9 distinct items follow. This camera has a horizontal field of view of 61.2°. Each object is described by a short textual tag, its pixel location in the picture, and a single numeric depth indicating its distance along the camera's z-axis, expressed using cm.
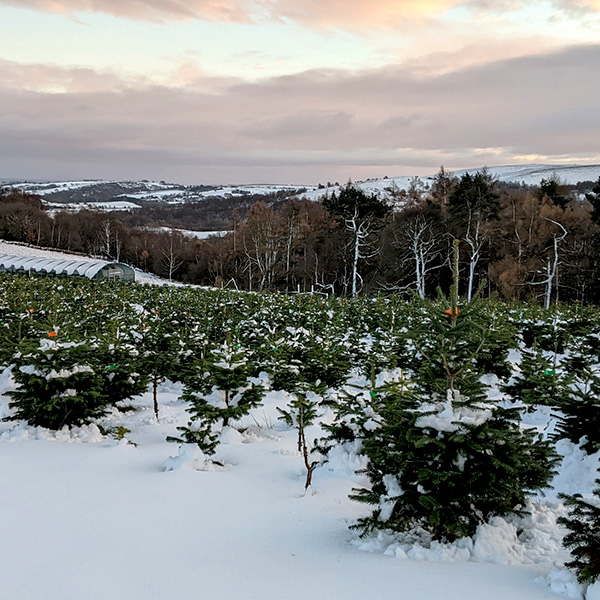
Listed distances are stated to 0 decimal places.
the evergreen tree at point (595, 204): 2914
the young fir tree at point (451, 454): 317
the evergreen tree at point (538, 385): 588
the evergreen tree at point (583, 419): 463
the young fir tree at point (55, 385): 589
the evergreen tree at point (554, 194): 3481
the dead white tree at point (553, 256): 2941
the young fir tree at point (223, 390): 571
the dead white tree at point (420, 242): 3189
